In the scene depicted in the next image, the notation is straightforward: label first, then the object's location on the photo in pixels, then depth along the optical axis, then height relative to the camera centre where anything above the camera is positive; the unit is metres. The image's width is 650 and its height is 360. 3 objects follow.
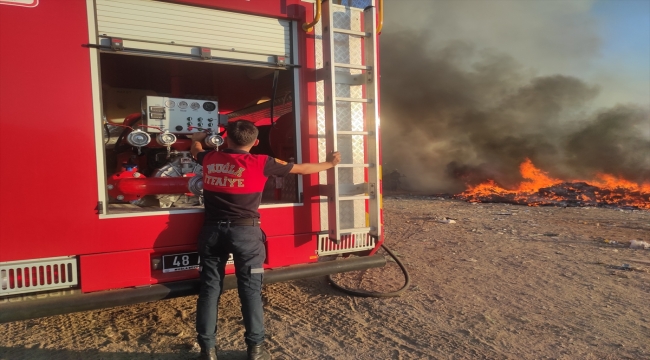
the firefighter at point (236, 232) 3.02 -0.45
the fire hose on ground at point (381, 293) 4.50 -1.30
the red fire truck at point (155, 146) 2.79 +0.15
